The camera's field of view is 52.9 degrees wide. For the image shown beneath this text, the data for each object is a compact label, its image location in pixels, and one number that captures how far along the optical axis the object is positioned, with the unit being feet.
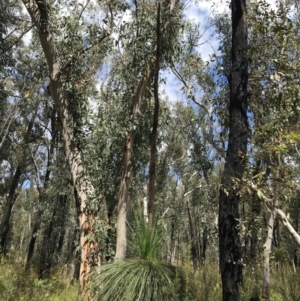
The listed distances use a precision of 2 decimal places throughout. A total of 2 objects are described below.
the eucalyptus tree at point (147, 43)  19.52
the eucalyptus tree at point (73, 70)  17.49
